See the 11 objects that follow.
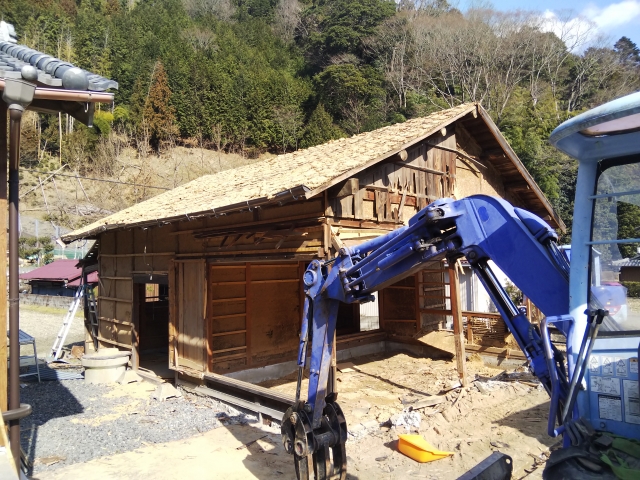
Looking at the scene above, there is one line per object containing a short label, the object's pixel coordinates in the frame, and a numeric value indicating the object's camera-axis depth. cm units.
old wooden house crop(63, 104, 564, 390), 758
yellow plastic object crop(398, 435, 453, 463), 593
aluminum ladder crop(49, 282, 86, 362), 1293
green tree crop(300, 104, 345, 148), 3578
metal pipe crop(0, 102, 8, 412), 450
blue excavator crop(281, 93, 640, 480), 243
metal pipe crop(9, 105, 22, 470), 438
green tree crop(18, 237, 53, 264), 2914
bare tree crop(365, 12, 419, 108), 3344
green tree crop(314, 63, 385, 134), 3422
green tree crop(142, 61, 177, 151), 3791
